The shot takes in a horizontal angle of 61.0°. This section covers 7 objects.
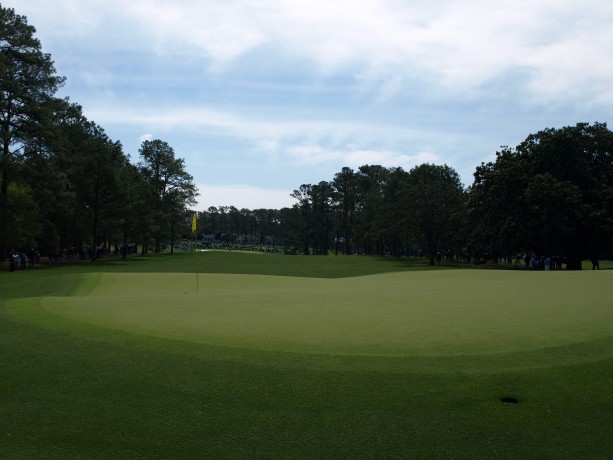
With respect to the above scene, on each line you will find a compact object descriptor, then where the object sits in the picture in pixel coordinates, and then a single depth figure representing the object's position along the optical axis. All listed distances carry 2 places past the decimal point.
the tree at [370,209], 100.33
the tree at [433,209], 71.88
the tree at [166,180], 94.69
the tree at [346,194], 141.50
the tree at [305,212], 143.51
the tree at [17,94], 46.00
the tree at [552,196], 49.12
